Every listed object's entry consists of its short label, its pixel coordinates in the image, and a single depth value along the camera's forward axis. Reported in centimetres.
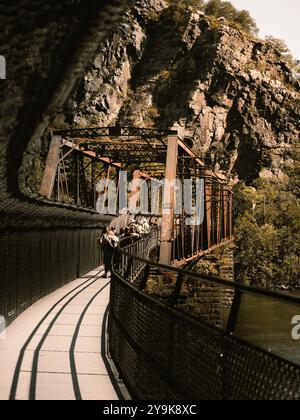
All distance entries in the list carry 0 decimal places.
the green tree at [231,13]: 14412
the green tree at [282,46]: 11328
